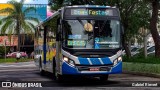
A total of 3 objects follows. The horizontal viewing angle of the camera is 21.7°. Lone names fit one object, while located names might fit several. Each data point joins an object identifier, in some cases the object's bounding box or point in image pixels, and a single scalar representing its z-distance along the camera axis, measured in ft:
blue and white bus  55.11
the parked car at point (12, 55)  222.56
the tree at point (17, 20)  198.08
